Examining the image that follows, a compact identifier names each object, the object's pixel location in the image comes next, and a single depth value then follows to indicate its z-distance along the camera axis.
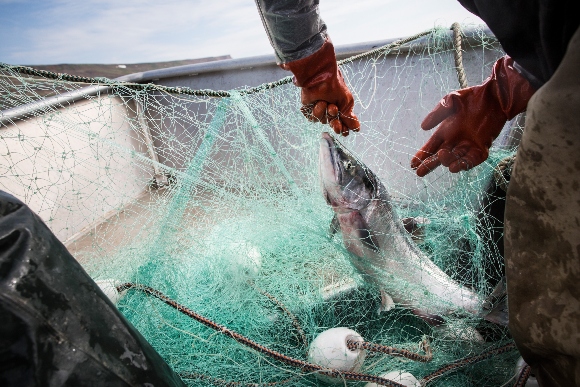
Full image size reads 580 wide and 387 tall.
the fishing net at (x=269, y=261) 1.55
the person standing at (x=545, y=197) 0.68
